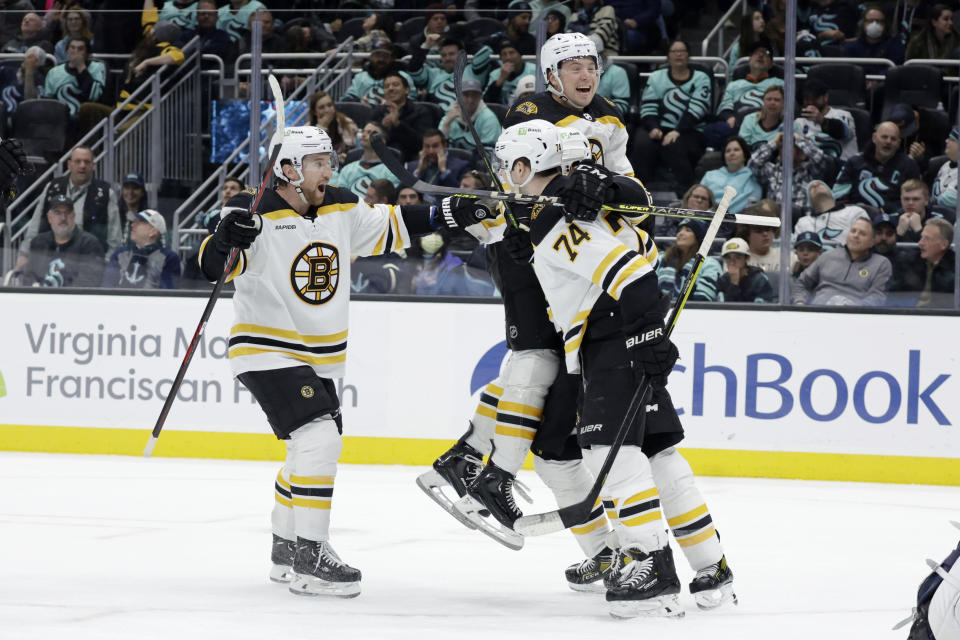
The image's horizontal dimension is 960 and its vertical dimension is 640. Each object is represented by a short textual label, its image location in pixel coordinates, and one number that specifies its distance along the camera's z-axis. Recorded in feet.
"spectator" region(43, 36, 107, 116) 50.11
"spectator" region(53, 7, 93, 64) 50.63
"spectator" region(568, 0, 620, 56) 48.88
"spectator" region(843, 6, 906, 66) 49.52
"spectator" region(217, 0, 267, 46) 49.78
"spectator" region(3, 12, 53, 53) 51.01
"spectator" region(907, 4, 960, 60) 48.37
